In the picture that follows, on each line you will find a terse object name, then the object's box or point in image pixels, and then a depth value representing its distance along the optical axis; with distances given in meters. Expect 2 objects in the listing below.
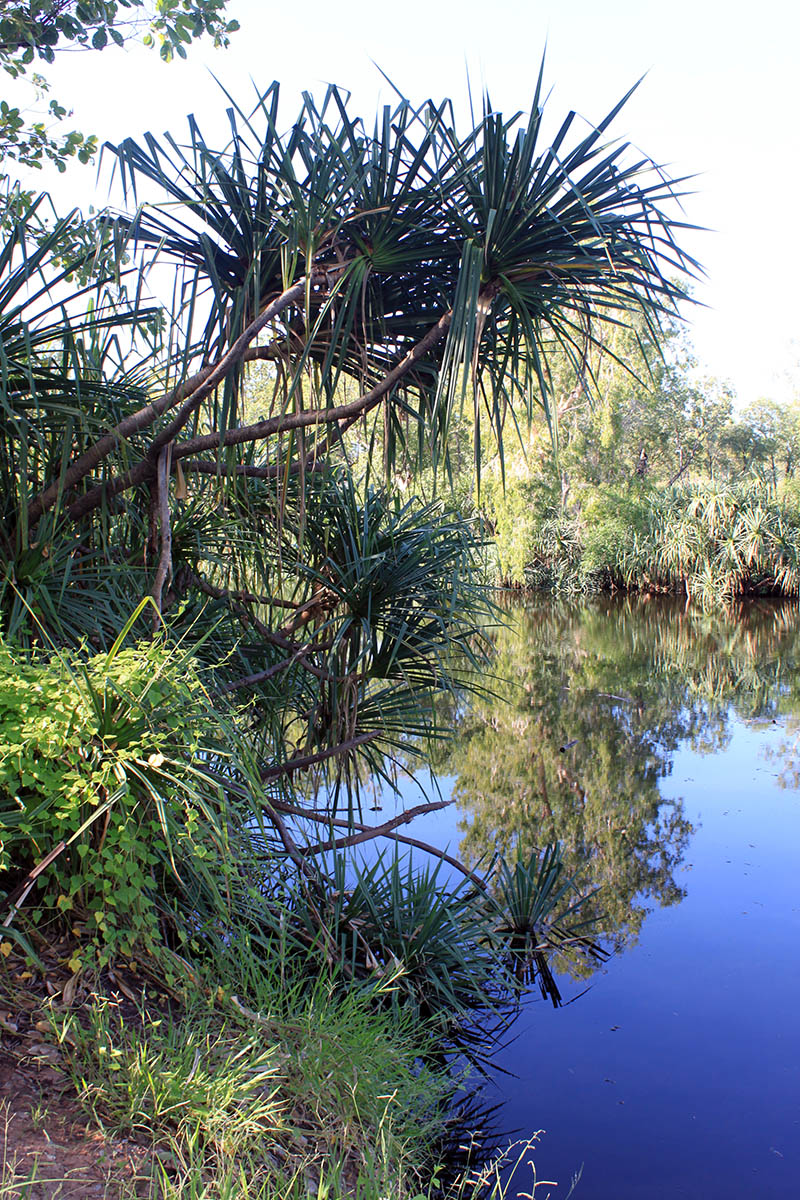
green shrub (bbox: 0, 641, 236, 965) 2.40
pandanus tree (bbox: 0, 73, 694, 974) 3.15
